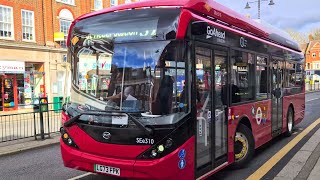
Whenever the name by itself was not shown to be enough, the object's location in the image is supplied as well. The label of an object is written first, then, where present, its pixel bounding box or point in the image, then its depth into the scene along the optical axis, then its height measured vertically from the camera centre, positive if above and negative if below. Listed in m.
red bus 4.53 -0.17
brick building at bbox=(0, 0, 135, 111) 21.08 +2.12
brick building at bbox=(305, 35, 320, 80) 94.38 +6.60
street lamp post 22.23 +5.04
